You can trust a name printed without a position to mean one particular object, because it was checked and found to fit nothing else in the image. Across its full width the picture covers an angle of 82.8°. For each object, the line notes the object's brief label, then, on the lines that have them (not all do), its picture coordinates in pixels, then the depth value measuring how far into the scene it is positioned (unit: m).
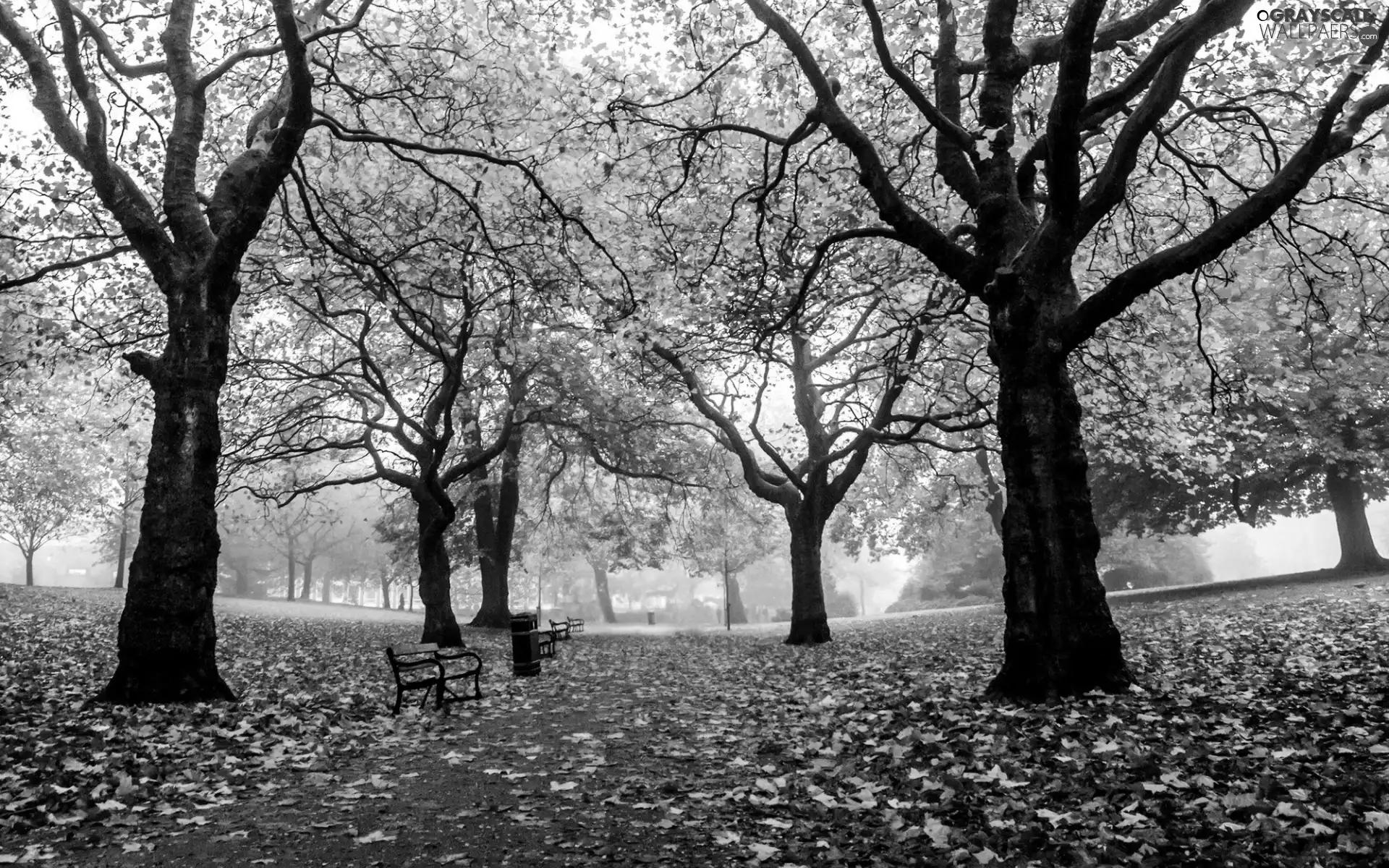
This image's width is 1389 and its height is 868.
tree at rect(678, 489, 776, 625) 28.17
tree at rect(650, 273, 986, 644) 17.56
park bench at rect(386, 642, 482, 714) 9.57
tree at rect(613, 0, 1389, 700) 7.26
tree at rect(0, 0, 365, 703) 8.98
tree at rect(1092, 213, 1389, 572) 14.75
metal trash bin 13.52
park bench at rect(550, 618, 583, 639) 21.62
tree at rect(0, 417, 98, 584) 32.75
